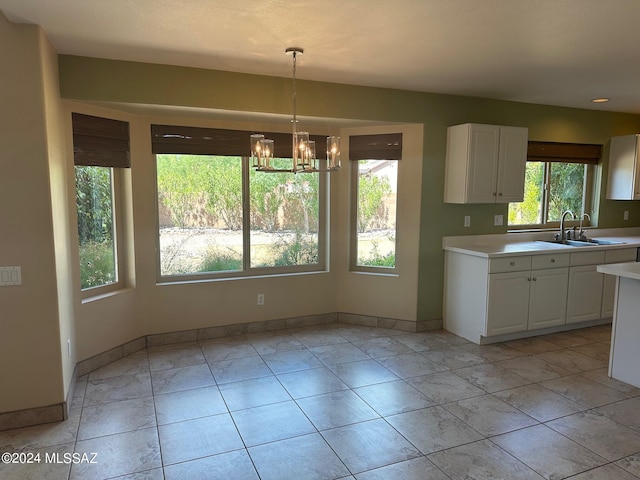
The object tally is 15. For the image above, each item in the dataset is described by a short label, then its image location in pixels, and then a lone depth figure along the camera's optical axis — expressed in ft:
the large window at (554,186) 17.03
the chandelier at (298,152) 9.21
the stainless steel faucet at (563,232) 16.06
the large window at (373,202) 14.69
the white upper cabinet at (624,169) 17.30
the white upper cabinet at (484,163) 13.93
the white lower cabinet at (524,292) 13.48
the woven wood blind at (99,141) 10.94
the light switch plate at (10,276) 8.59
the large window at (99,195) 11.16
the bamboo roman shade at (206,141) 12.71
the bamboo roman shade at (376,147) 14.49
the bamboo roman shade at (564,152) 16.69
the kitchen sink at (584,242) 15.91
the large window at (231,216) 13.39
